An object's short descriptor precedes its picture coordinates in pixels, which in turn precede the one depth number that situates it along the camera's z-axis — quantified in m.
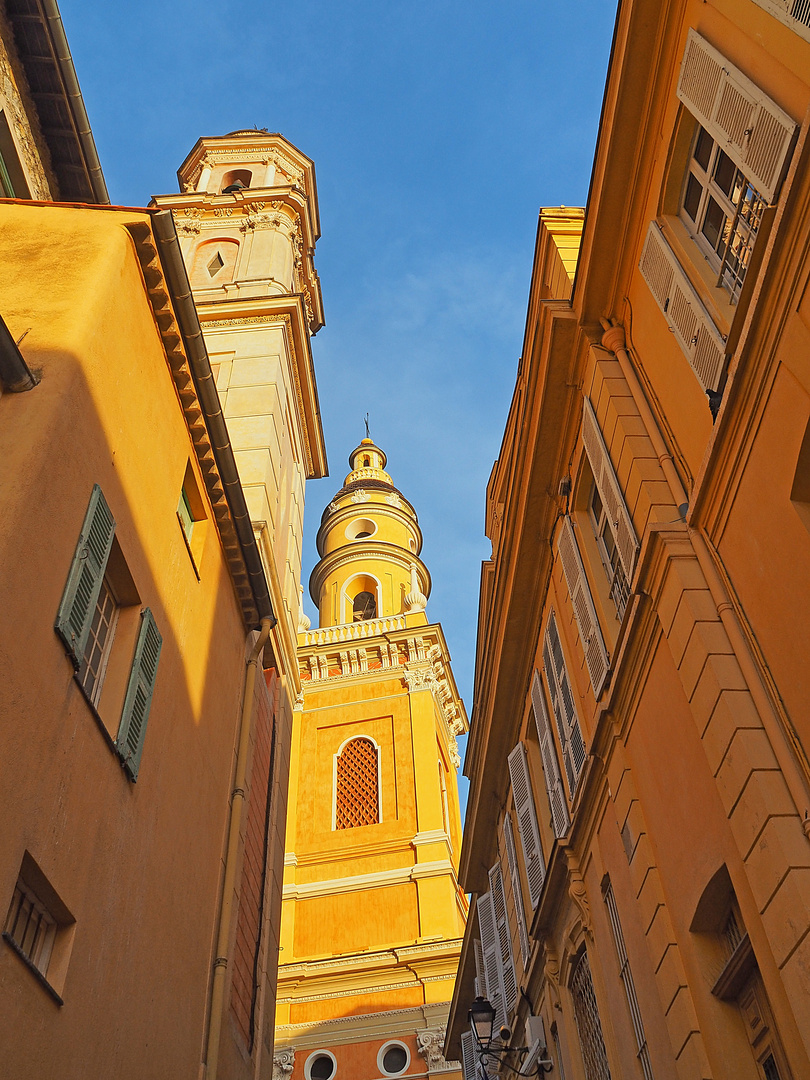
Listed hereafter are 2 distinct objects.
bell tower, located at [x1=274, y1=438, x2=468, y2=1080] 24.17
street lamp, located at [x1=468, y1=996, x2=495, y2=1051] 12.48
